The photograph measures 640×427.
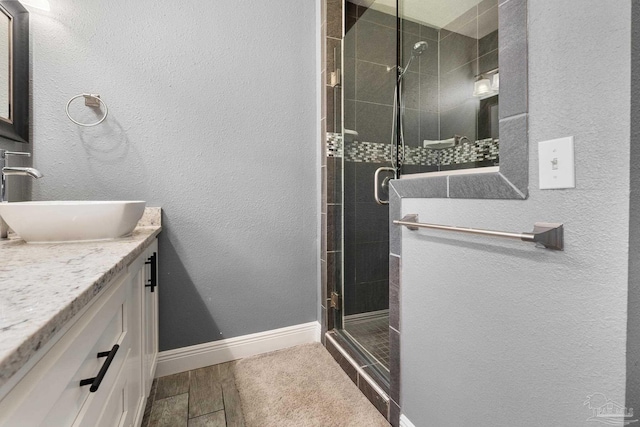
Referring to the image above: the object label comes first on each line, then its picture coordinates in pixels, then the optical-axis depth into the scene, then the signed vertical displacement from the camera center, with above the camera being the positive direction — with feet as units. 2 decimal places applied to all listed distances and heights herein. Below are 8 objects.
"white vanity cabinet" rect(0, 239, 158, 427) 1.22 -0.96
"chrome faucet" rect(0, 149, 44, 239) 3.73 +0.54
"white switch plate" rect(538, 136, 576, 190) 2.06 +0.35
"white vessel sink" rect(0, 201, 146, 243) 3.10 -0.07
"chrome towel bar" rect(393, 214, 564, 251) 2.13 -0.19
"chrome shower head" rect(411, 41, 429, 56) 5.29 +3.03
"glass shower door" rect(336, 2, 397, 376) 5.71 +1.00
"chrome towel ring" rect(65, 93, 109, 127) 4.63 +1.81
